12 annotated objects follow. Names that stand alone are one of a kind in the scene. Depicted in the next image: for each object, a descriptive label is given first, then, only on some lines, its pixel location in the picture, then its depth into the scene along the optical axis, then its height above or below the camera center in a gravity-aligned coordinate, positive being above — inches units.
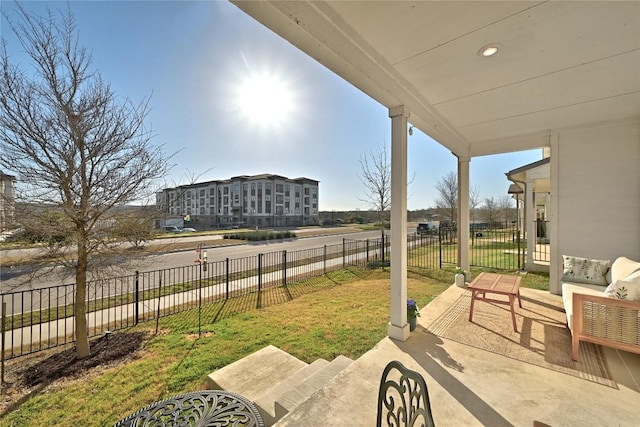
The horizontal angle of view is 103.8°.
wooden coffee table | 134.4 -40.7
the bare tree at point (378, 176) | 425.4 +67.2
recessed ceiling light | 93.4 +63.4
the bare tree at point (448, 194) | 634.2 +57.7
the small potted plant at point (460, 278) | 211.8 -53.4
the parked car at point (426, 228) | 835.0 -47.1
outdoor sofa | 98.5 -41.9
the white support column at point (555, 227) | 187.9 -8.9
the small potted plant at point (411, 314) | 135.3 -53.9
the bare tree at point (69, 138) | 119.6 +40.0
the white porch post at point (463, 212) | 227.6 +3.0
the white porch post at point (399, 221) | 126.6 -2.9
